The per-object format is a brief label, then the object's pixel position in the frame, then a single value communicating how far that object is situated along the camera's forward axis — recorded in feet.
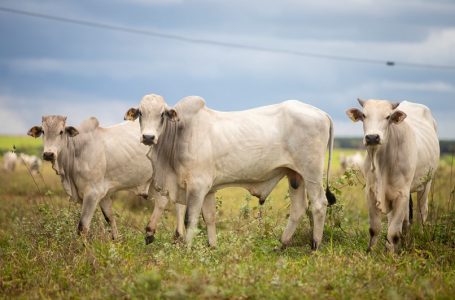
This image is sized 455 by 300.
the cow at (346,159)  148.32
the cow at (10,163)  133.90
